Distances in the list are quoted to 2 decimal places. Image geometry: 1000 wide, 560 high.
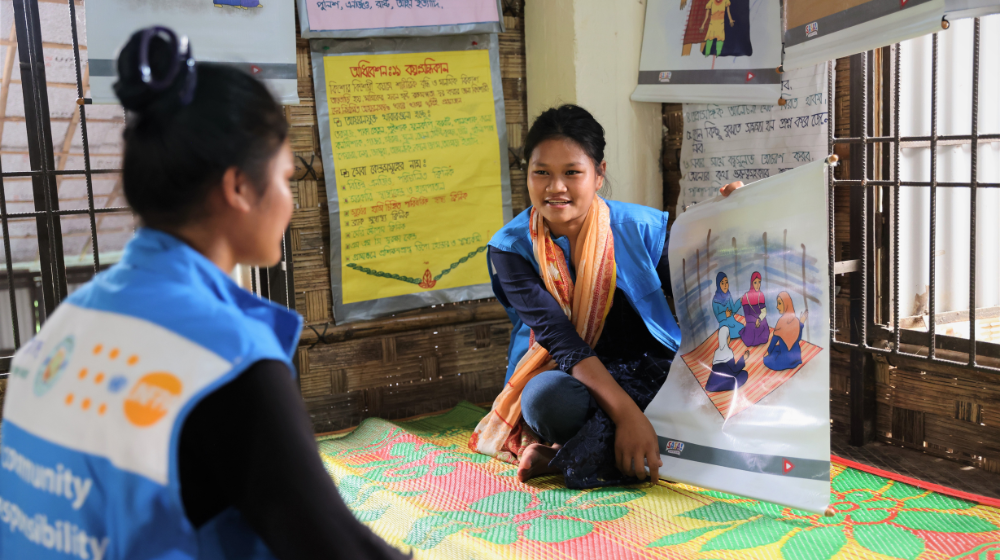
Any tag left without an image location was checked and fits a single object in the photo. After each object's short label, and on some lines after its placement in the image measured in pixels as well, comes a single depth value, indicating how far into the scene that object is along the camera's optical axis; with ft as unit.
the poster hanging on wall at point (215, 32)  8.33
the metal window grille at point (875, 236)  7.52
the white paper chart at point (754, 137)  8.06
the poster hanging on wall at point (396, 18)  9.27
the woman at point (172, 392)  2.37
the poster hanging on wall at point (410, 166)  9.64
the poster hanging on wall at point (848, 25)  6.50
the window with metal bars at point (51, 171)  8.28
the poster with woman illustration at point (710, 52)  8.45
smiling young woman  6.95
